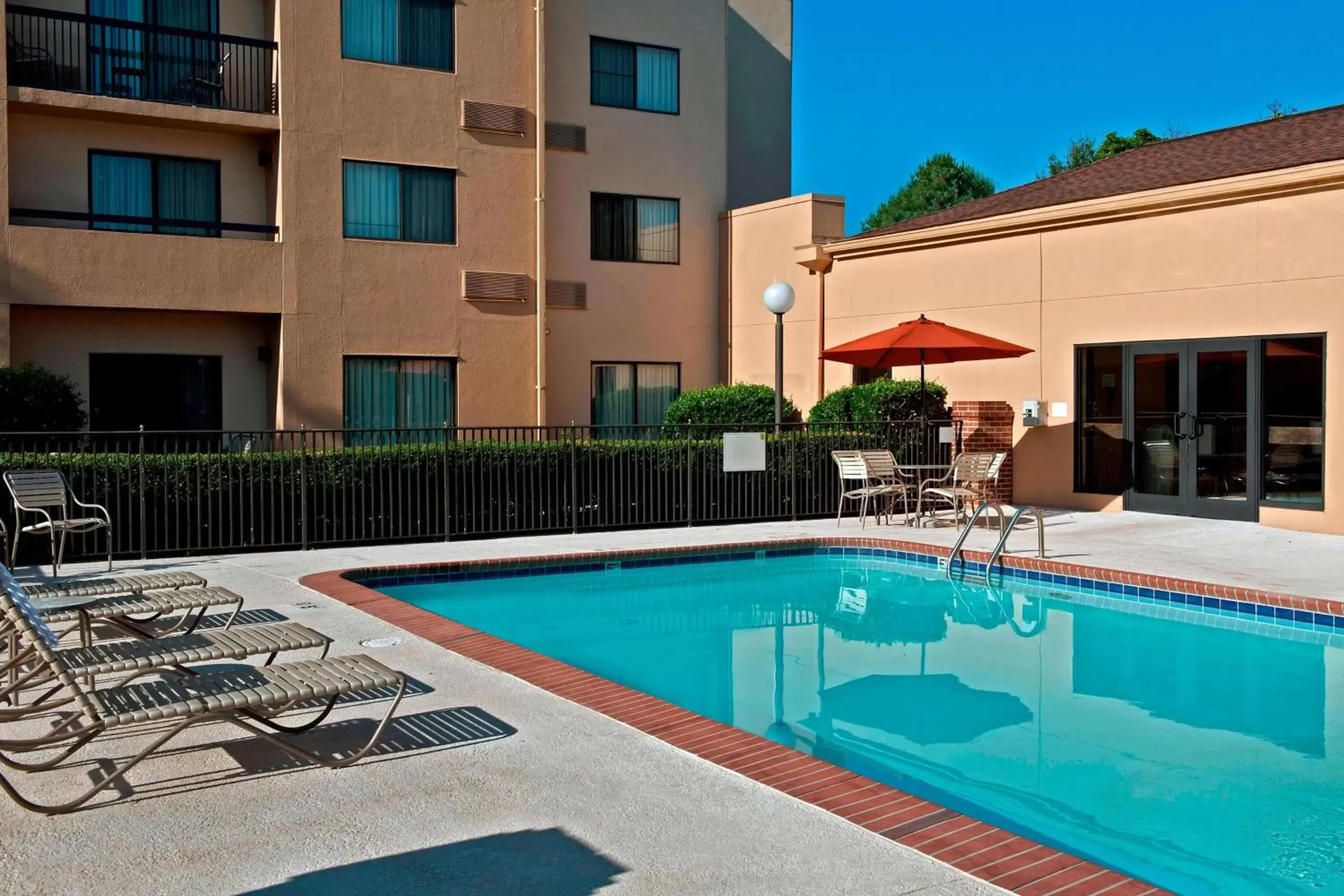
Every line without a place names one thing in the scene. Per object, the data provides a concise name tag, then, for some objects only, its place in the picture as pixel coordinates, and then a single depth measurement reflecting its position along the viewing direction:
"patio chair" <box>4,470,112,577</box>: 10.81
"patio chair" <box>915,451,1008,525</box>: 14.90
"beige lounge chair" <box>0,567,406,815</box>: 4.69
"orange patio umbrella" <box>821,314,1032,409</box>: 15.08
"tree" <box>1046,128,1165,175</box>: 43.03
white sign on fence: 15.06
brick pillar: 16.67
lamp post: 16.28
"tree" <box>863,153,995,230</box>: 51.38
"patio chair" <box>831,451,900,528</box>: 14.98
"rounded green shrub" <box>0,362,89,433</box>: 14.27
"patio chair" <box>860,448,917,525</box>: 15.05
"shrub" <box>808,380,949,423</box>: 16.61
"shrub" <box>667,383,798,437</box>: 18.41
